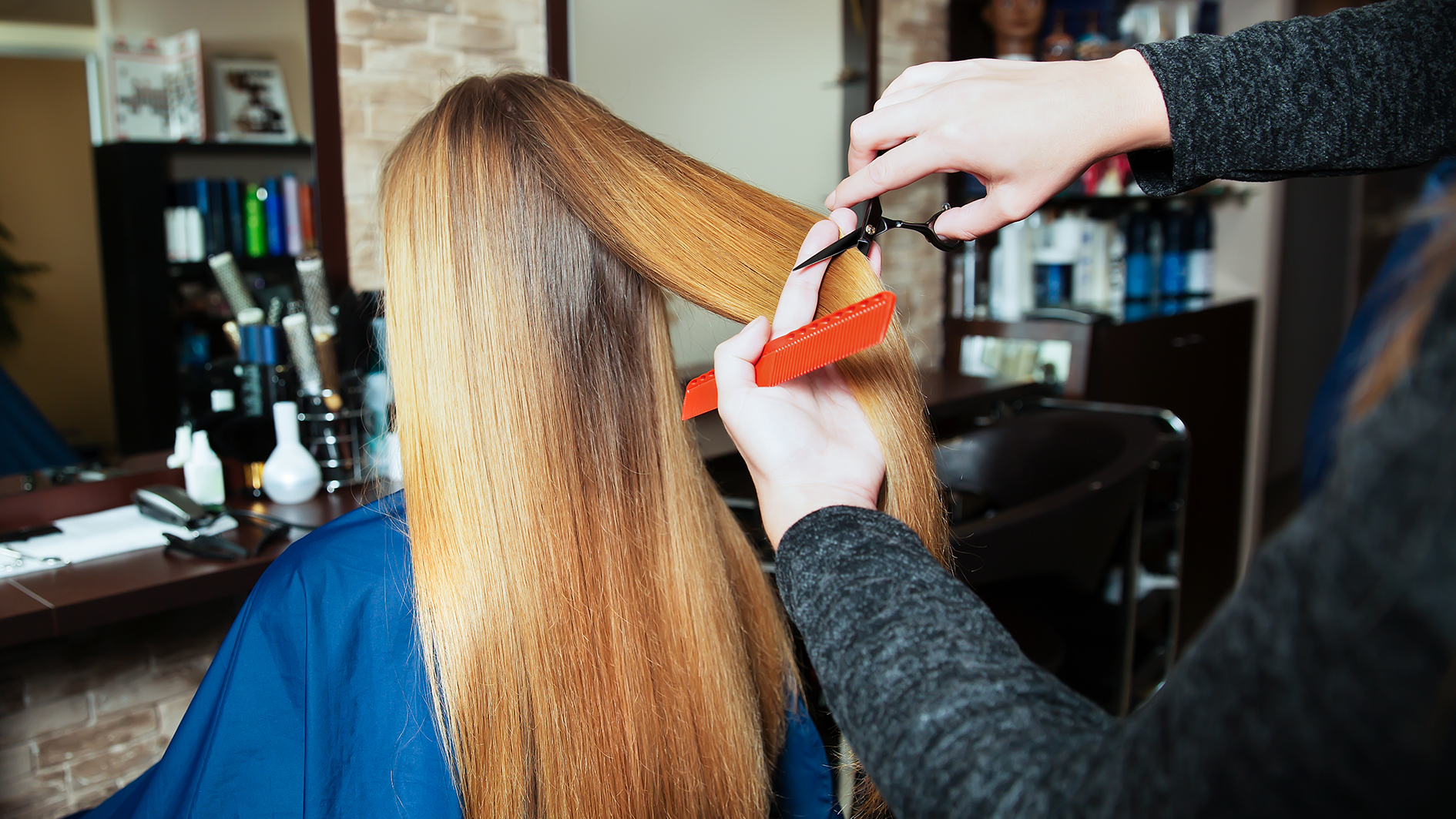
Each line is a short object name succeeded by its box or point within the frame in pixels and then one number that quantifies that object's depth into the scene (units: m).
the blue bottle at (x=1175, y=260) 3.57
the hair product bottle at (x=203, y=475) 1.64
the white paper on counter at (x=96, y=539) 1.40
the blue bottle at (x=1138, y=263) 3.37
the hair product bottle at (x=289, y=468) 1.65
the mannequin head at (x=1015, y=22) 2.93
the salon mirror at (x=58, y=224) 1.50
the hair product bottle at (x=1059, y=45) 2.95
